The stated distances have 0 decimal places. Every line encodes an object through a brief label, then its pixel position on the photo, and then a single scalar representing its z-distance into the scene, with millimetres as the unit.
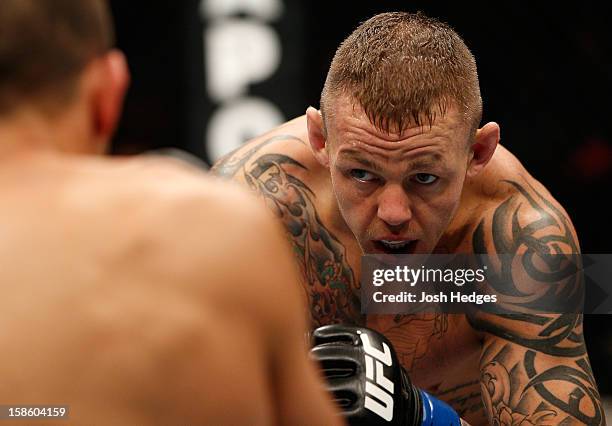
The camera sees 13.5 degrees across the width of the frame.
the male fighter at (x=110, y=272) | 1875
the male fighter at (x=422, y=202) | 2506
